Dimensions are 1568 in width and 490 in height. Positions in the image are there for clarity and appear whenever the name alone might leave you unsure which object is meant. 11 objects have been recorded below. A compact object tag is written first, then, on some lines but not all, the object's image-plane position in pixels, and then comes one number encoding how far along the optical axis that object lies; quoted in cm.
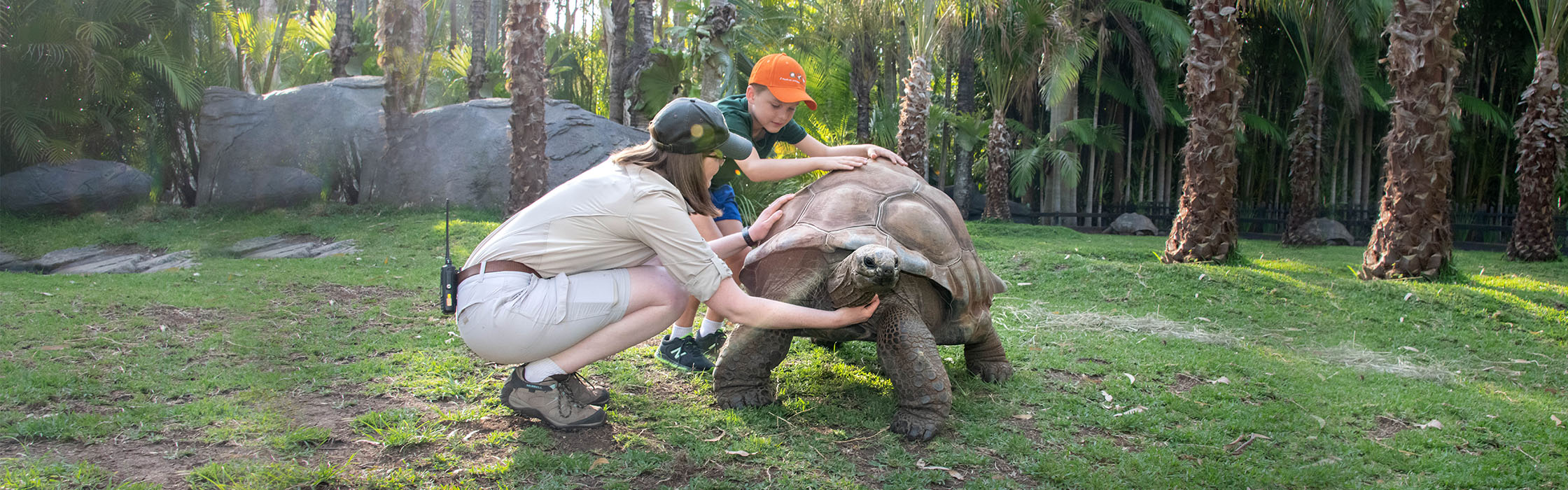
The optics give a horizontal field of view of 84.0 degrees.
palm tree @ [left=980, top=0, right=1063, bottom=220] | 1314
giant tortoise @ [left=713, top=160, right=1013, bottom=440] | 307
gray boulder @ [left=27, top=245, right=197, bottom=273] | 761
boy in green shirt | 350
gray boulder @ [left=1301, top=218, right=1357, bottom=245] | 1195
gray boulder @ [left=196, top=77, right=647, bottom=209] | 1191
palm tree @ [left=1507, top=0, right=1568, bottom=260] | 907
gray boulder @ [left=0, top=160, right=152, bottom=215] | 1047
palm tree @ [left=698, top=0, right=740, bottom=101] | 1061
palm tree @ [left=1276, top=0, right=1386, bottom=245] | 1159
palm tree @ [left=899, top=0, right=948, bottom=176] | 1172
